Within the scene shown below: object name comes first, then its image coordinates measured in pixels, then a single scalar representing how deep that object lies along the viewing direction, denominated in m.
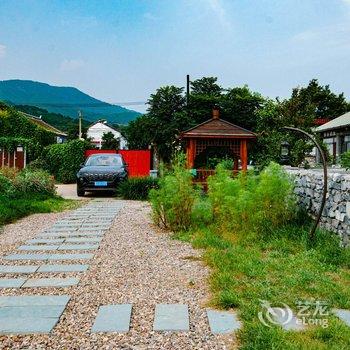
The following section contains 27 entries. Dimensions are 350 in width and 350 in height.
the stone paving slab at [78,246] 6.33
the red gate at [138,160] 24.89
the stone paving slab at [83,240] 6.89
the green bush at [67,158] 23.22
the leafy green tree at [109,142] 49.77
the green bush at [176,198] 7.62
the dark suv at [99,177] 14.95
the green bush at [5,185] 11.84
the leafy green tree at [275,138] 16.78
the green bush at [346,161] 12.19
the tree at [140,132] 28.12
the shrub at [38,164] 22.88
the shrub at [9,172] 13.57
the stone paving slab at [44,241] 6.80
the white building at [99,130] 71.56
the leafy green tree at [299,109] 19.47
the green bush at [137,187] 14.12
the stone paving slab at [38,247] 6.29
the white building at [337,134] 21.32
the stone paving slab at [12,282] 4.45
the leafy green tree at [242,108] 31.34
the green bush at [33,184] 12.79
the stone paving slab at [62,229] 7.95
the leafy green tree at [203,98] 30.77
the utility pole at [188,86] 31.43
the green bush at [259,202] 6.88
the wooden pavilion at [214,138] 17.27
